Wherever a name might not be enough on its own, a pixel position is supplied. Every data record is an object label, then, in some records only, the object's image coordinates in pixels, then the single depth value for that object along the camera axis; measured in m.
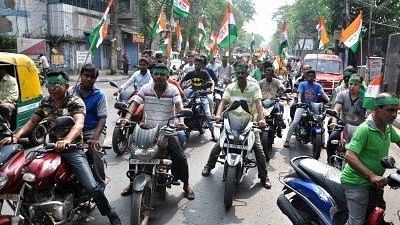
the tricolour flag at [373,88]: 4.94
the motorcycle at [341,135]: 5.66
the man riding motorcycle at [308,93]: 8.00
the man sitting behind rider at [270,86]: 8.15
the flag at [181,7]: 11.77
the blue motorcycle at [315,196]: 3.43
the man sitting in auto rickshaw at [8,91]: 6.66
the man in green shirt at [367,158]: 3.18
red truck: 16.80
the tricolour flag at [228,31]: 11.09
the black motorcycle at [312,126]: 7.30
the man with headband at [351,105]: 6.12
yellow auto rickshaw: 7.00
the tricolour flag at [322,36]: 17.01
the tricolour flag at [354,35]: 10.73
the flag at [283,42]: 15.75
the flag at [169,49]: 12.71
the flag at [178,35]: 18.51
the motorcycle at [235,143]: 4.88
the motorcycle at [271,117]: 7.47
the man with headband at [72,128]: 3.80
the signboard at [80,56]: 16.93
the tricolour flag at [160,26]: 15.77
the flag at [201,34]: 20.39
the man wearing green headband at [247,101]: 5.75
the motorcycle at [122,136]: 7.04
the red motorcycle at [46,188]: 3.35
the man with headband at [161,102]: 5.00
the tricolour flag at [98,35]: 7.13
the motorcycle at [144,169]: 3.91
